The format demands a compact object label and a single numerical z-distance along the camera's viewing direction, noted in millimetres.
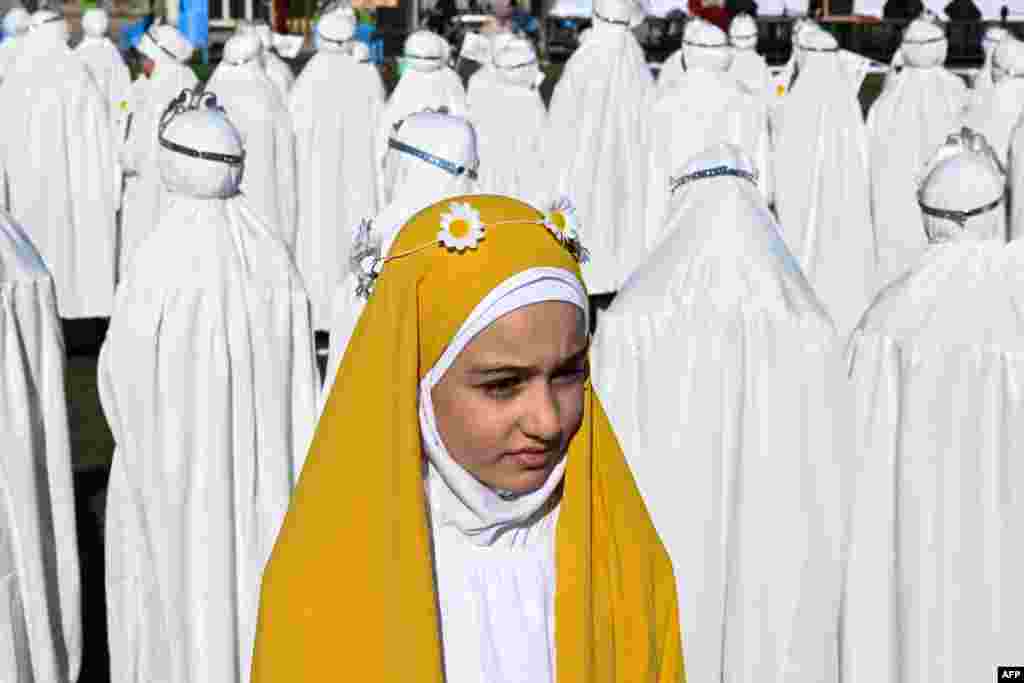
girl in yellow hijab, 3735
